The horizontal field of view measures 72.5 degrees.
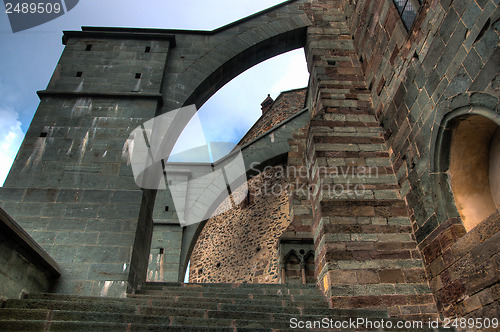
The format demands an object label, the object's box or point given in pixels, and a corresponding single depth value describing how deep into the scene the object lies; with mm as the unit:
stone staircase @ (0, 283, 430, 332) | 2703
